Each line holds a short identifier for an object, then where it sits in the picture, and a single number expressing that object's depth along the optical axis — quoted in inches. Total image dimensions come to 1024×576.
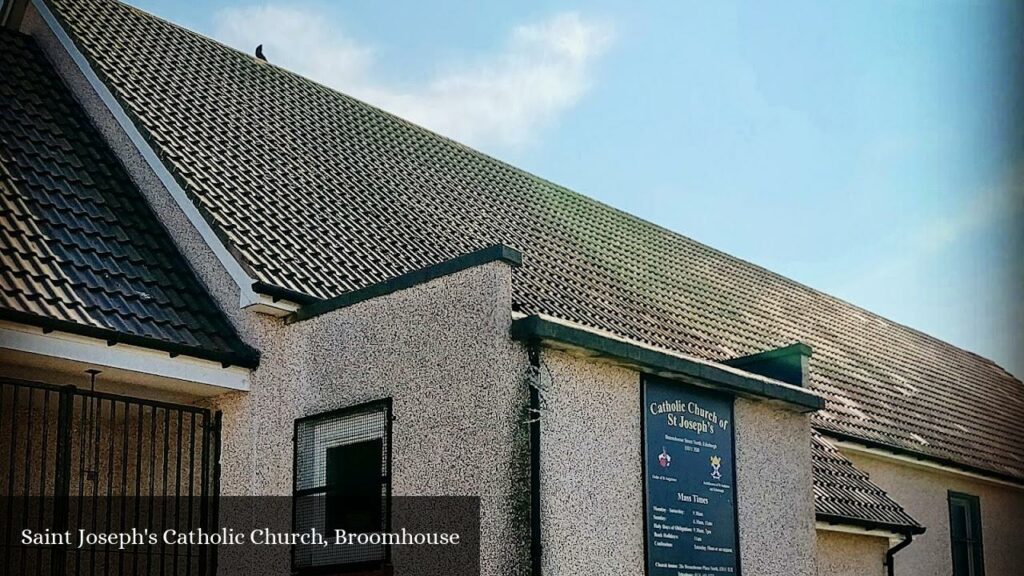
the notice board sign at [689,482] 377.1
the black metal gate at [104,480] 376.8
